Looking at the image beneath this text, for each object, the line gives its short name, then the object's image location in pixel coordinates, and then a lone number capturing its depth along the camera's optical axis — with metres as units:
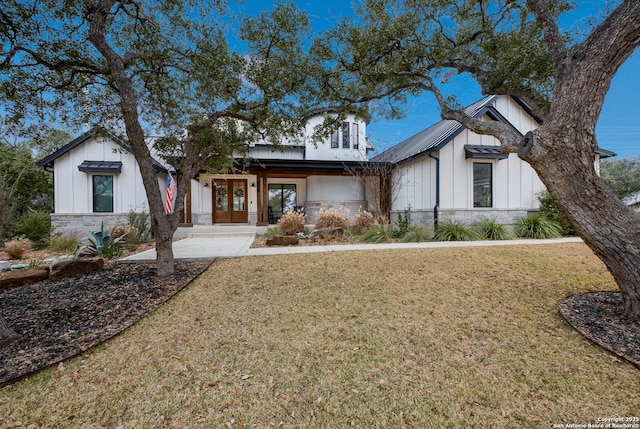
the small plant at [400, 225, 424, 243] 9.03
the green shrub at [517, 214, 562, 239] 9.27
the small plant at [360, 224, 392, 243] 8.99
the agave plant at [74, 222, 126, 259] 6.84
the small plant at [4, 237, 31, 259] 7.23
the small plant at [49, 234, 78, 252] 8.49
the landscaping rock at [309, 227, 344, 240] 9.25
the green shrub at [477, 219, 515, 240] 9.21
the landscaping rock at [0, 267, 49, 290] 4.62
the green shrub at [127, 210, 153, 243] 9.63
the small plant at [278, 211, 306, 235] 9.88
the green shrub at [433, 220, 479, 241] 8.99
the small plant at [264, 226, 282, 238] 9.84
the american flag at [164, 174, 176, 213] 10.20
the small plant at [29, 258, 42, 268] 5.99
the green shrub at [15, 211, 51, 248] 9.66
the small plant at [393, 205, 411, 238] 9.73
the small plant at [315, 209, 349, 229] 9.90
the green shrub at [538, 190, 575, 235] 9.61
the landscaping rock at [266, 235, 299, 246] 8.53
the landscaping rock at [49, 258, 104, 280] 5.06
